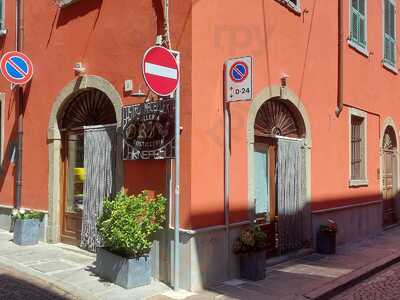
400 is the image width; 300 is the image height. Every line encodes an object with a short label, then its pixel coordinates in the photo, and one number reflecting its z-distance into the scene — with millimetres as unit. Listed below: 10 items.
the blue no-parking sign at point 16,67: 8398
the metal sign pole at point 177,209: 5957
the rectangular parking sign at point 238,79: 6305
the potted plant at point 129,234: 5895
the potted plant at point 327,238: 8867
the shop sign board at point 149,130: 6273
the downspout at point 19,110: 9133
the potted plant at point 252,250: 6664
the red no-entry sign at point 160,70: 5590
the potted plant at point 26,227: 8328
